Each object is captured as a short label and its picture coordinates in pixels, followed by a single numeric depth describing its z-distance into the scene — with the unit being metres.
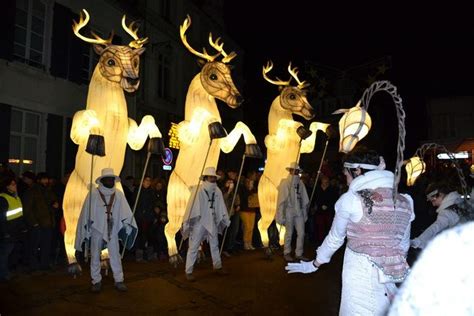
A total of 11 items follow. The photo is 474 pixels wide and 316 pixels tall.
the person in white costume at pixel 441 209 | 4.51
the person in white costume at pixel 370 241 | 3.07
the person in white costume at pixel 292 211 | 9.13
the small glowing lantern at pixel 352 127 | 5.23
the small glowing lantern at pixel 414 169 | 9.85
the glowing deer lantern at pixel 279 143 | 9.81
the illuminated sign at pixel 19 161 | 10.96
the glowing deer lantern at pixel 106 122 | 7.14
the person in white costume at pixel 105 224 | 6.46
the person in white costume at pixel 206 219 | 7.48
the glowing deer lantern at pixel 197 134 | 8.33
